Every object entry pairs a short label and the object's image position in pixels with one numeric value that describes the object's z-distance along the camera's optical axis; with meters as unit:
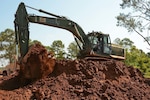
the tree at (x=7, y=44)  40.84
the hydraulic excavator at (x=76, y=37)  13.77
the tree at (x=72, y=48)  53.52
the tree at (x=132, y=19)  29.92
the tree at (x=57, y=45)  47.55
